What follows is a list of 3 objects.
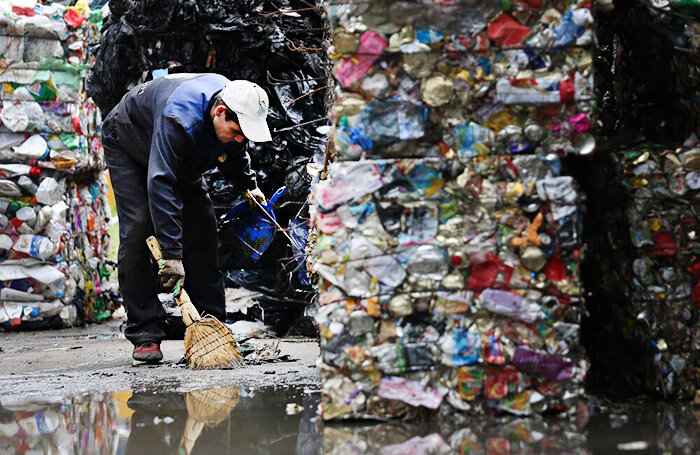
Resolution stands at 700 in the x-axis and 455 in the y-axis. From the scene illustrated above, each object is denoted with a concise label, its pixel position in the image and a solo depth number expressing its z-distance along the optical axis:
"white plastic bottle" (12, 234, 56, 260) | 13.18
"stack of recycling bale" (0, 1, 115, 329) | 13.16
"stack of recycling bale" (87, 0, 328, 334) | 12.28
